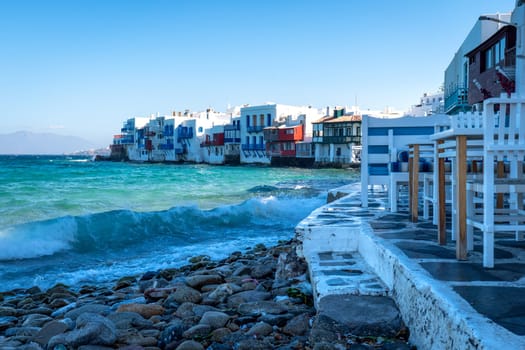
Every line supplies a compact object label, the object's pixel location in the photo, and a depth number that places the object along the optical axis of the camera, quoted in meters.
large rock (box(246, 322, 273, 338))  3.24
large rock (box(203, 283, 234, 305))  4.46
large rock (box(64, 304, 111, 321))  4.53
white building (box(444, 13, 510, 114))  24.23
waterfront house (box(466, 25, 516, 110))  18.30
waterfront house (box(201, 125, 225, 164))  69.00
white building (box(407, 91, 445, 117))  57.05
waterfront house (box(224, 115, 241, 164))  65.44
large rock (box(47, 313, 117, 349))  3.30
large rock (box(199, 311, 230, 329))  3.58
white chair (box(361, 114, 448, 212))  6.61
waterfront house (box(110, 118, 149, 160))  89.69
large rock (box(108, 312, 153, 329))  3.92
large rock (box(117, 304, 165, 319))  4.32
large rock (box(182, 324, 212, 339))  3.40
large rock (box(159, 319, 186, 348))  3.42
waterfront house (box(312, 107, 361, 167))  50.84
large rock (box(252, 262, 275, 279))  5.50
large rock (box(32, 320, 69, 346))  3.78
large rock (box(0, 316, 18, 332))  4.50
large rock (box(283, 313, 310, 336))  3.22
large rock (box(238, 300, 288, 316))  3.68
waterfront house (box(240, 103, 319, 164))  60.12
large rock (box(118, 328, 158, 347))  3.42
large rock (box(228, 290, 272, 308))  4.20
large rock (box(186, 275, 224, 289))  5.22
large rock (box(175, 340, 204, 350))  3.10
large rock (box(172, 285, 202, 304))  4.62
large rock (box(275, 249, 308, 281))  4.54
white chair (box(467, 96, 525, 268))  2.92
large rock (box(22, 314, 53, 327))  4.46
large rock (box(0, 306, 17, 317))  5.05
